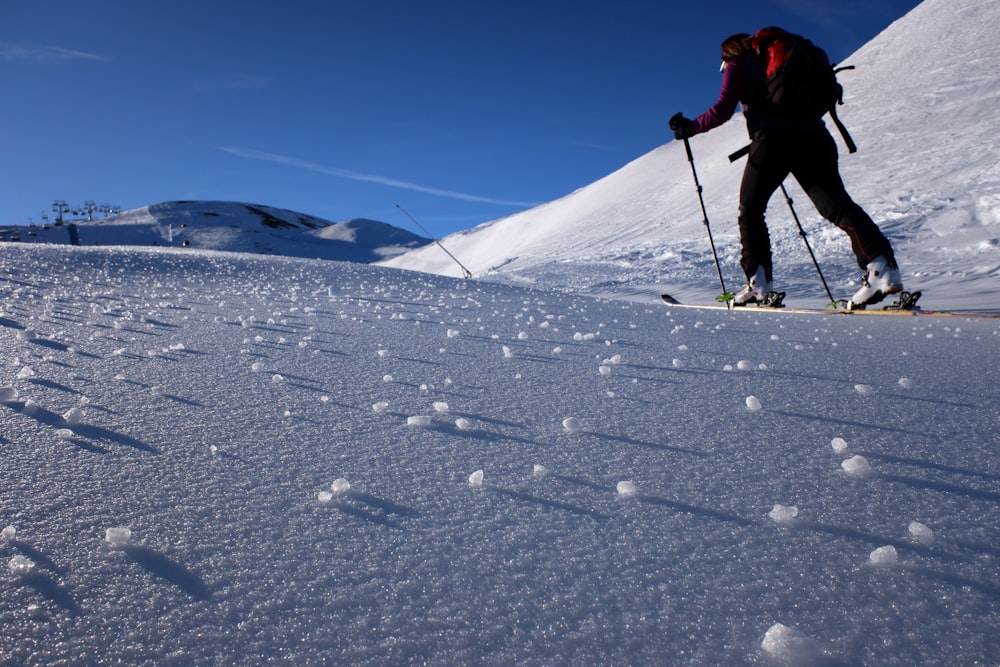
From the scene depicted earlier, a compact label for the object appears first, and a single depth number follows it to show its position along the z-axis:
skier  4.21
